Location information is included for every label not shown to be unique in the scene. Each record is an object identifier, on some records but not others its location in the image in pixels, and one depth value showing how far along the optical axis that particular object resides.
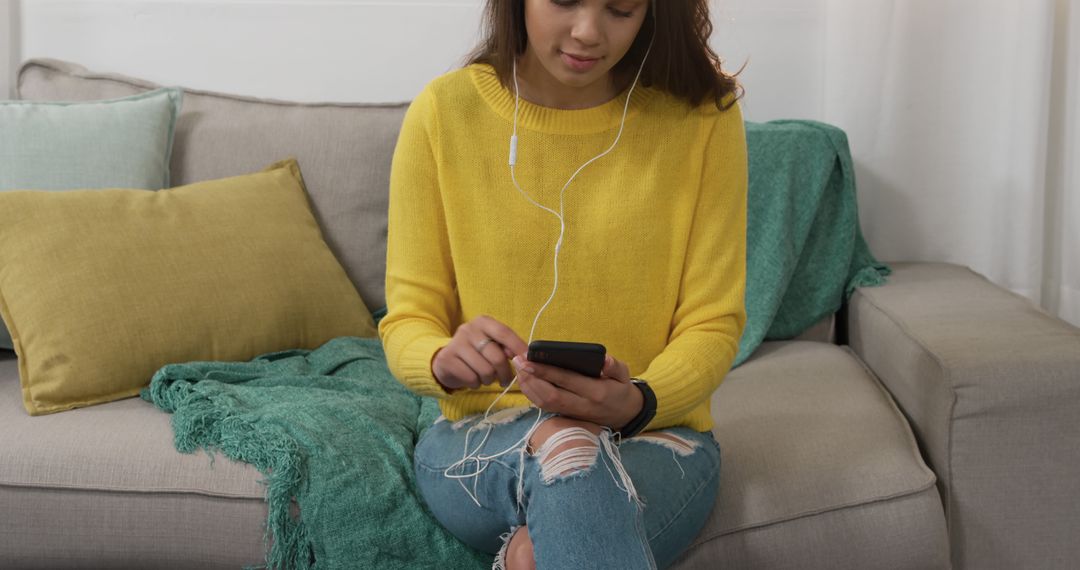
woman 1.30
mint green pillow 1.90
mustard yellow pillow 1.64
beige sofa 1.37
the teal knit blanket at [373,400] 1.35
